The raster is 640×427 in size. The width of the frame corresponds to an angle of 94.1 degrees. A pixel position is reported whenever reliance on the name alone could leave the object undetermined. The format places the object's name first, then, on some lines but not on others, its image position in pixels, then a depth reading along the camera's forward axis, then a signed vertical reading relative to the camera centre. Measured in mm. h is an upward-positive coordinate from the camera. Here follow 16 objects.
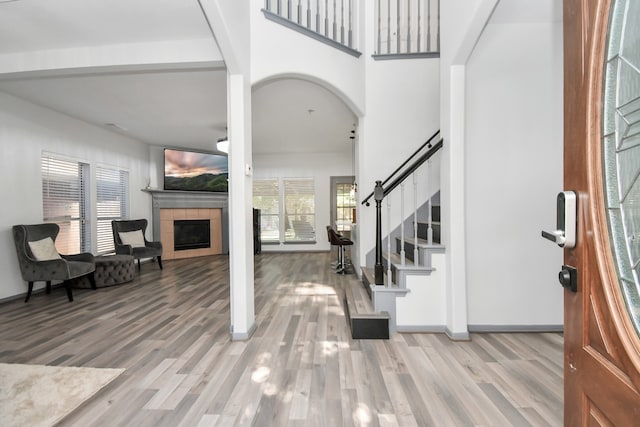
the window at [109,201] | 5727 +212
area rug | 1796 -1221
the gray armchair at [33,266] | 4016 -727
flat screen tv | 7214 +1018
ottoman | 4703 -978
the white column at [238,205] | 2811 +51
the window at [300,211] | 8383 -35
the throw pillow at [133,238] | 5758 -532
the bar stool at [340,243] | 5437 -612
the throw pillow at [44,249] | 4090 -526
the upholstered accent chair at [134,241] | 5605 -580
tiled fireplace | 7188 -280
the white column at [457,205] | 2744 +32
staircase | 2828 -839
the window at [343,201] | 8328 +237
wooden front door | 693 +3
